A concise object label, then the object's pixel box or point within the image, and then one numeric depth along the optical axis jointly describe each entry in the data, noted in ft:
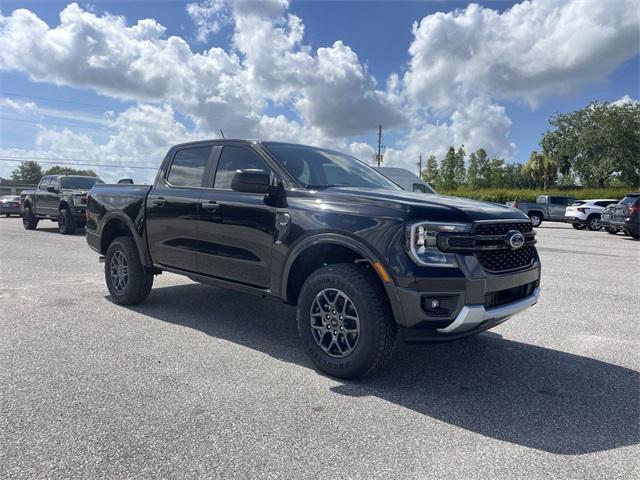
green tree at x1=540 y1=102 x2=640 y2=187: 146.51
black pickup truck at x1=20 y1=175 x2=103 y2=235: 46.85
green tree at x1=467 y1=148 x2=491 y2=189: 272.31
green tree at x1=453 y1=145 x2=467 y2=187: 262.20
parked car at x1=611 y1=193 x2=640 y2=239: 52.24
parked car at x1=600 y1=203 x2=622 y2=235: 58.35
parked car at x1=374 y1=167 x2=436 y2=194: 69.87
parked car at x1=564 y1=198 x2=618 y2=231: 73.97
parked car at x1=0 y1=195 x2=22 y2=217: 83.76
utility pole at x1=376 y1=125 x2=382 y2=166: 194.73
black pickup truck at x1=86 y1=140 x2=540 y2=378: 10.62
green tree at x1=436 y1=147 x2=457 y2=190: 259.66
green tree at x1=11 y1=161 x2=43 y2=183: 329.93
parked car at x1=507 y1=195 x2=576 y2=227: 88.53
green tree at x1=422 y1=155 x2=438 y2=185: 278.26
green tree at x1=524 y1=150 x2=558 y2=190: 262.47
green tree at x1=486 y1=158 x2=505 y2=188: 268.00
